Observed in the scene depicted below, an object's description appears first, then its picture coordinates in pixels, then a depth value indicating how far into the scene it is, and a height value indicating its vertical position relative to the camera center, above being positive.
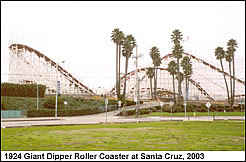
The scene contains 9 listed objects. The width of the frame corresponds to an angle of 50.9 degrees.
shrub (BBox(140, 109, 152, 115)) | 49.82 -3.67
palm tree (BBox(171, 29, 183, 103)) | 63.12 +11.95
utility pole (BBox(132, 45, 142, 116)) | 41.64 +1.34
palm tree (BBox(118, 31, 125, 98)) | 68.93 +14.93
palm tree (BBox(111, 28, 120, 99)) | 69.00 +15.32
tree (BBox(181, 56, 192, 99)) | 71.12 +7.42
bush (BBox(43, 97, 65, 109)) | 45.94 -1.98
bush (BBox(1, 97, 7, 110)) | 41.16 -2.13
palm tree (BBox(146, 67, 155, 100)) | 87.62 +6.83
